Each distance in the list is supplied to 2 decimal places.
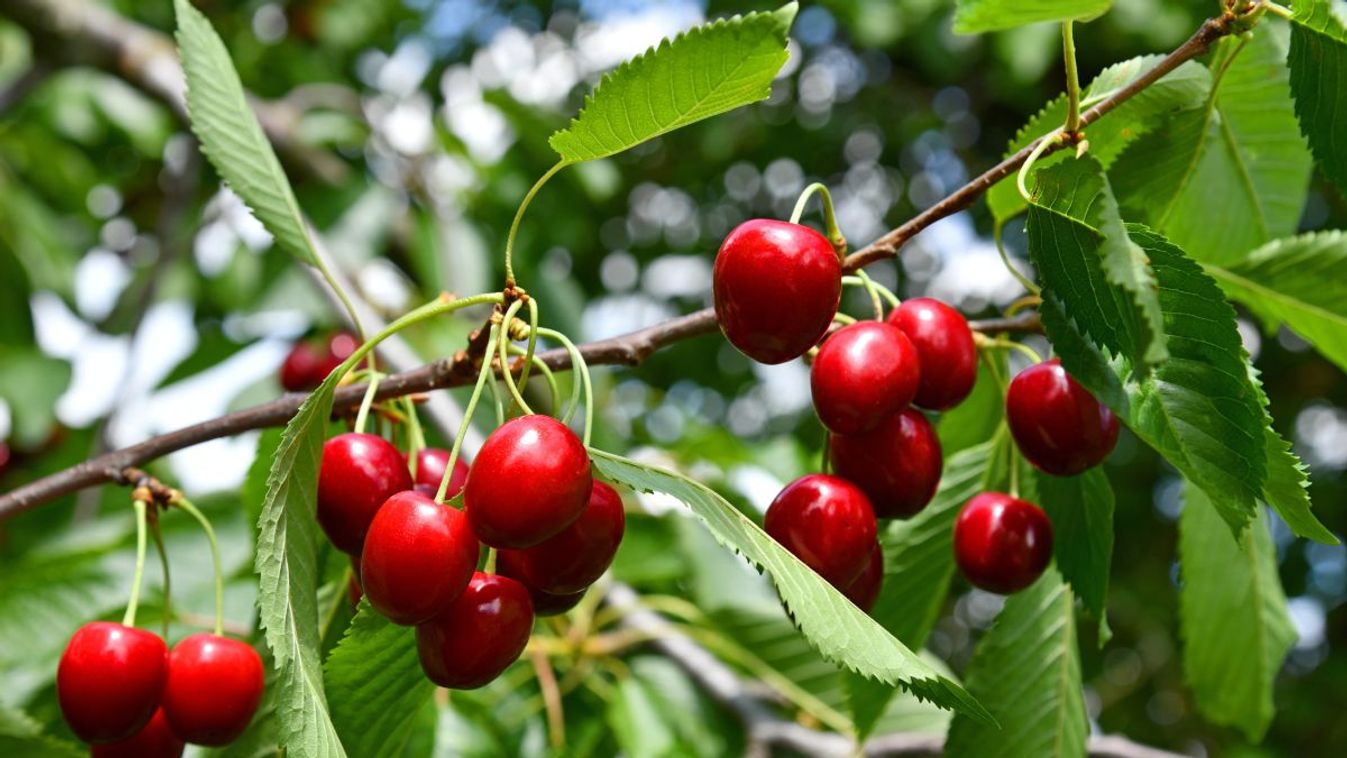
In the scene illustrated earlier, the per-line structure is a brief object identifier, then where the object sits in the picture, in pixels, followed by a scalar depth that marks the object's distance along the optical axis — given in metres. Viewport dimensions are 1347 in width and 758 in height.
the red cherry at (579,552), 0.58
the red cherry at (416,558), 0.56
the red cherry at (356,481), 0.60
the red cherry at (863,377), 0.59
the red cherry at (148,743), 0.63
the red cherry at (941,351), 0.61
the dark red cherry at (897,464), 0.61
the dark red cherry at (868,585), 0.61
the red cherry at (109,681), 0.61
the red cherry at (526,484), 0.56
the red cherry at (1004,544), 0.62
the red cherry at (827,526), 0.59
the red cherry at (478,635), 0.58
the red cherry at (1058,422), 0.60
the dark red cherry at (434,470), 0.61
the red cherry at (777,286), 0.58
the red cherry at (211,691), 0.61
